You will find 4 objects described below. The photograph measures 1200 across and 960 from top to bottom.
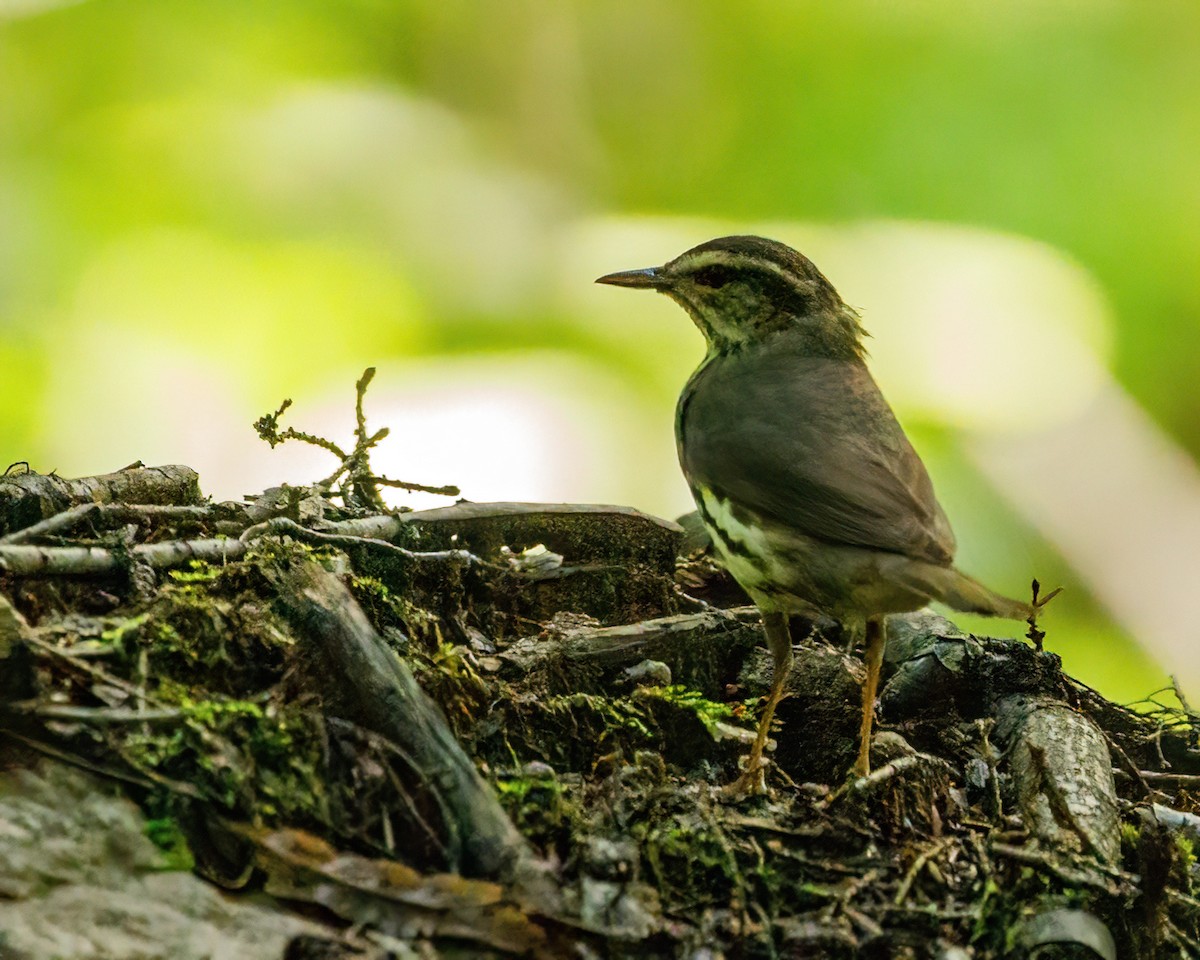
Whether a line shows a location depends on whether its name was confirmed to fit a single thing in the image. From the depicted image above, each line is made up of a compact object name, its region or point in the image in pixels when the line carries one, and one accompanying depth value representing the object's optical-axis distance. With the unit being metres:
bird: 6.53
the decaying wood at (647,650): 6.15
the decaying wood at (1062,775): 5.29
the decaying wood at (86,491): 5.78
